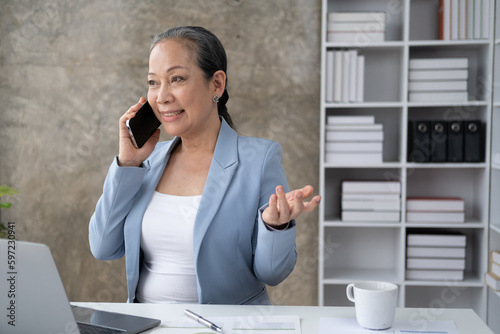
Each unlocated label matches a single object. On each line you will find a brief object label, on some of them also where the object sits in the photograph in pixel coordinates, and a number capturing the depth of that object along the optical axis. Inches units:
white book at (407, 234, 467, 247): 114.6
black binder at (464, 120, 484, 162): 112.7
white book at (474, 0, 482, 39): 111.0
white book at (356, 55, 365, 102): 115.3
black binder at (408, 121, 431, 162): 112.7
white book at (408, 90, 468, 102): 113.7
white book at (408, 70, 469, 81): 113.7
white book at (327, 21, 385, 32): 113.8
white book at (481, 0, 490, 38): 110.3
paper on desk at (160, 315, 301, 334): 45.6
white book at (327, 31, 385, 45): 114.3
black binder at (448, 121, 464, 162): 112.9
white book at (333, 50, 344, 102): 115.1
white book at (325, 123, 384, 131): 114.9
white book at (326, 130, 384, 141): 115.0
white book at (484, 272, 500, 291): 105.7
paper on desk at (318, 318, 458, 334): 45.5
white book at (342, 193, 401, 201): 115.2
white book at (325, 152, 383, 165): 115.3
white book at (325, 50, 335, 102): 114.8
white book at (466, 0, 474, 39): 111.7
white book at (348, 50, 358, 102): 114.9
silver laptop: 36.9
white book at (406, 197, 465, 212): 114.6
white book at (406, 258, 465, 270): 114.3
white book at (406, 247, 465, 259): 114.6
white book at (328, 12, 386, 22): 113.6
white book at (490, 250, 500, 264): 106.9
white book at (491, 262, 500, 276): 107.1
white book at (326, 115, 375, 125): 115.3
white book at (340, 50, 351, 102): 115.0
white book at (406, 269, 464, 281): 114.6
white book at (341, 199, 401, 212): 115.3
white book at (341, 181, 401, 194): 115.2
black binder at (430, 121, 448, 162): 112.7
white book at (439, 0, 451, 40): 112.6
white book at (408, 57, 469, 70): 113.7
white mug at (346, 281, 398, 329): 45.2
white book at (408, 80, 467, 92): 113.9
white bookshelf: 113.3
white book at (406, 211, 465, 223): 114.4
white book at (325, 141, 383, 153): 115.0
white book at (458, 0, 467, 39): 112.3
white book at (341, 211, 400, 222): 115.6
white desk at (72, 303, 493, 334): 48.9
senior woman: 62.5
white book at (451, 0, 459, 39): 112.3
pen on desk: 45.8
